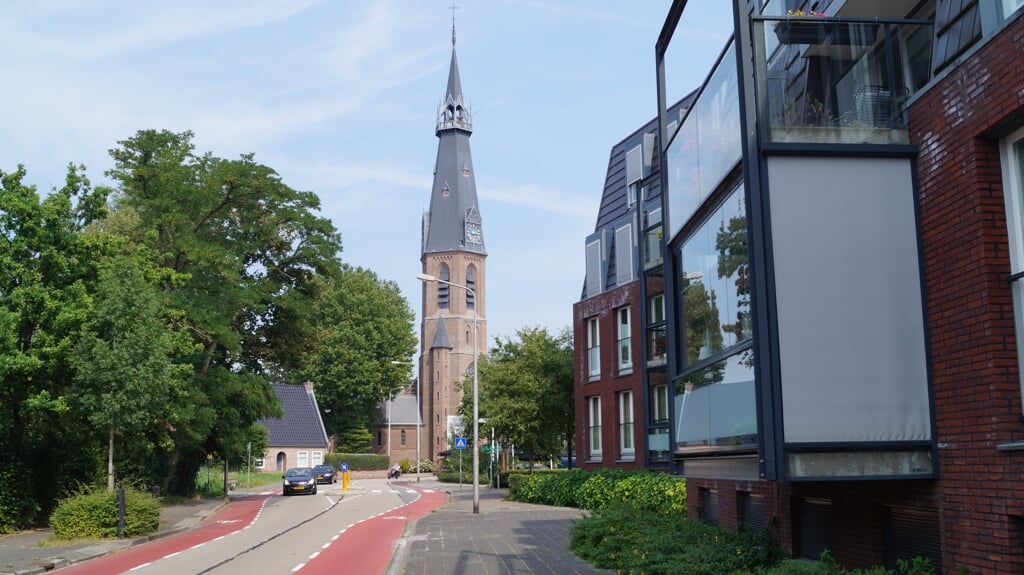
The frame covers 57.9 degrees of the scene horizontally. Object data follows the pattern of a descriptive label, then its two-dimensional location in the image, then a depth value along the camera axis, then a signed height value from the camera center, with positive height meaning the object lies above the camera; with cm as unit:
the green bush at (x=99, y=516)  2005 -190
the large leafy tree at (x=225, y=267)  3203 +601
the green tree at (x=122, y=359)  2144 +168
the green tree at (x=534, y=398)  3650 +100
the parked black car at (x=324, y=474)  6025 -306
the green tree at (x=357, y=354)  8419 +660
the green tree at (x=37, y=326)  2133 +247
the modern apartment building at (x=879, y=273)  767 +132
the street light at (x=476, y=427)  2772 -10
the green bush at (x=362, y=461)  8031 -306
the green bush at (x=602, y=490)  2071 -186
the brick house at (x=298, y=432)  8212 -40
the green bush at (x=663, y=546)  1032 -159
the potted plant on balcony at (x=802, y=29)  942 +396
